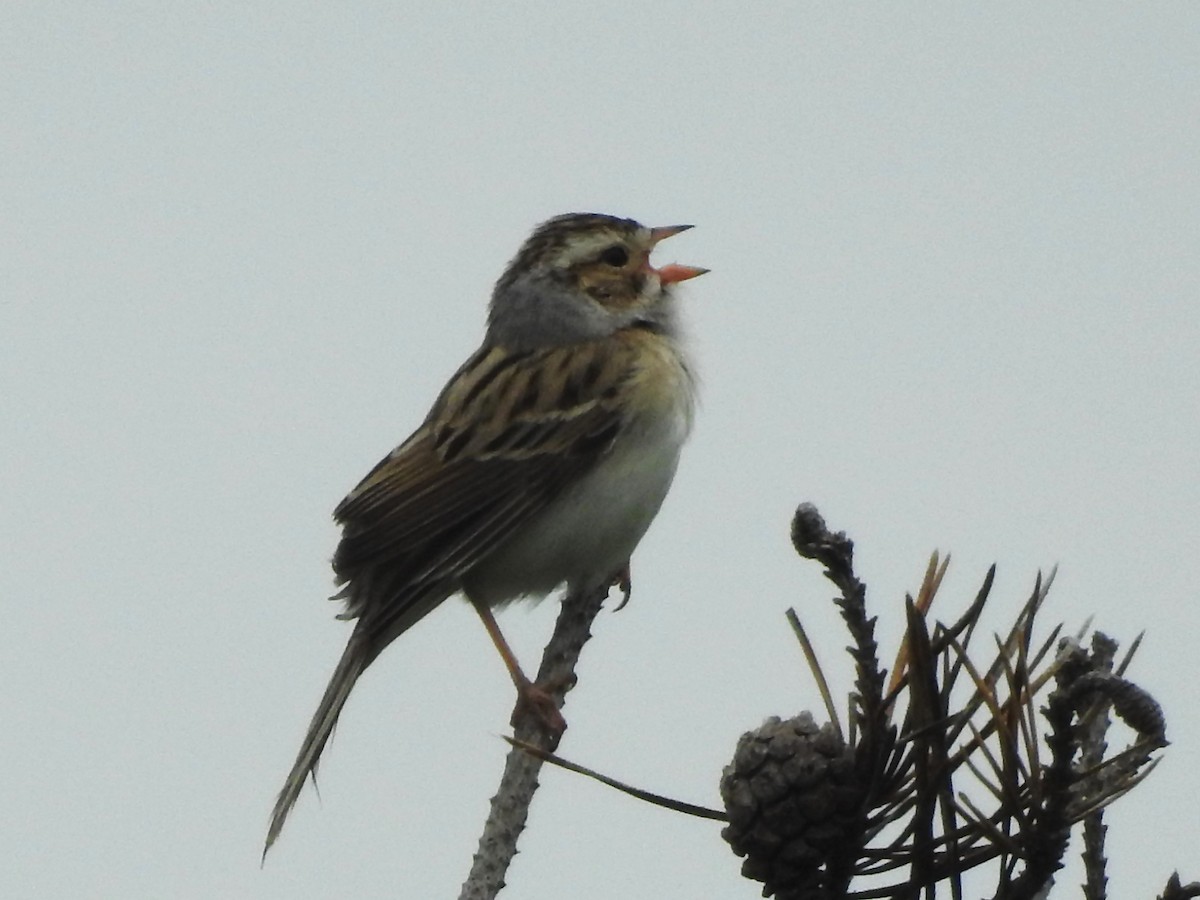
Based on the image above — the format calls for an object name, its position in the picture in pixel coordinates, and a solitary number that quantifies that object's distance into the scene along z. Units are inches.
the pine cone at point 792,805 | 185.3
